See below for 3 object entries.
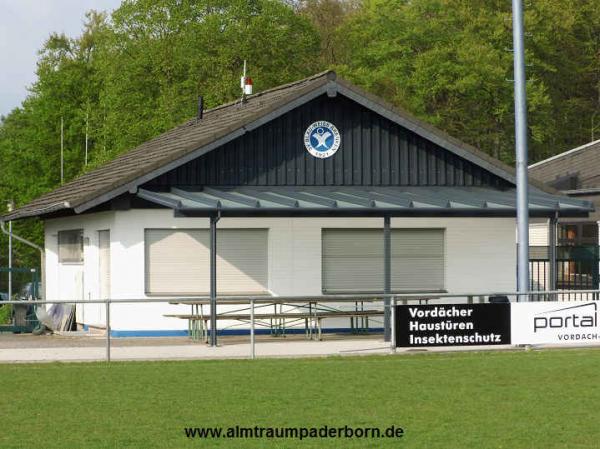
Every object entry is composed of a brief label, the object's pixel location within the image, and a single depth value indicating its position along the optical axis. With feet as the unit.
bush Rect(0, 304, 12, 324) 131.85
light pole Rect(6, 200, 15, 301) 155.23
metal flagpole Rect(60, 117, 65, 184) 237.70
